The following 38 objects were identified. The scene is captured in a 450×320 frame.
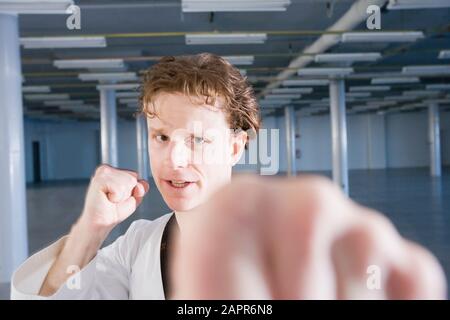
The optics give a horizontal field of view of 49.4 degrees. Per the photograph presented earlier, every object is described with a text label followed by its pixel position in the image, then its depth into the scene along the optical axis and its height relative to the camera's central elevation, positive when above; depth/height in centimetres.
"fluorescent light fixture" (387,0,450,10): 510 +155
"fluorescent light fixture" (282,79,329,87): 1180 +172
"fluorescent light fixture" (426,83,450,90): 1459 +188
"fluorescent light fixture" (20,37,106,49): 673 +167
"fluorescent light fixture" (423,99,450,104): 1978 +192
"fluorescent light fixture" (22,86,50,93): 1260 +191
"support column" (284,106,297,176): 1867 +85
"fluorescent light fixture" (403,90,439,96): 1684 +196
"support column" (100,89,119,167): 1150 +77
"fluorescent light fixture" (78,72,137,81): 988 +173
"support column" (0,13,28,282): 493 +11
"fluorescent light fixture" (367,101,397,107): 2066 +201
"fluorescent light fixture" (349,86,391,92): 1472 +191
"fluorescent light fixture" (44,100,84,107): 1653 +200
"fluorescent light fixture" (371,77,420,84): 1200 +173
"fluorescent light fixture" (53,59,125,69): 832 +168
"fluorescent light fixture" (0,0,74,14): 445 +144
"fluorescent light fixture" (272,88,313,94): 1358 +177
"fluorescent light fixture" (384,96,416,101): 1867 +199
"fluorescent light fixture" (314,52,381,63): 847 +166
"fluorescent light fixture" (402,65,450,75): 1023 +168
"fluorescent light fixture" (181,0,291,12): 490 +153
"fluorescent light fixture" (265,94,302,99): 1498 +178
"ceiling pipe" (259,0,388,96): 600 +181
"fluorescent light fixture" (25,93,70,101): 1437 +193
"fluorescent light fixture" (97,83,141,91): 1113 +169
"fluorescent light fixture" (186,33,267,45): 680 +167
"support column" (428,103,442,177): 1918 +70
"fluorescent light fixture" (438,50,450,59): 845 +163
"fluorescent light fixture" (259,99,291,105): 1595 +176
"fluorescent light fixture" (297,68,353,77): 963 +161
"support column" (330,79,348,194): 1068 +40
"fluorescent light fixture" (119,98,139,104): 1396 +174
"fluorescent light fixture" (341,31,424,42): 696 +165
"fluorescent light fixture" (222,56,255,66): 846 +167
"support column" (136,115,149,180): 1257 -7
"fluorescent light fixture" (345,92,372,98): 1643 +195
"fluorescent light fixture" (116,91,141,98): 1273 +173
